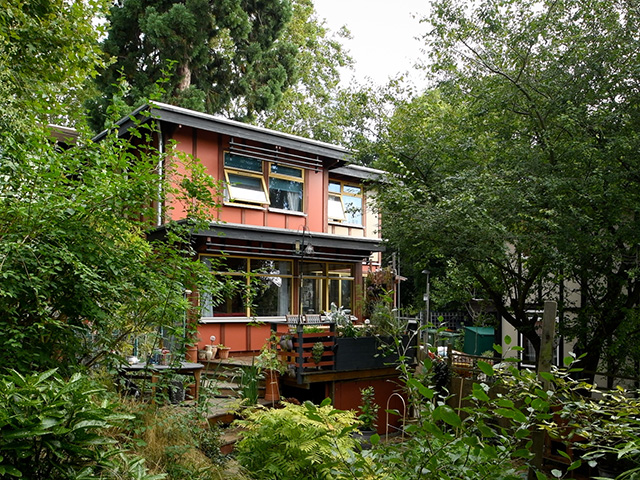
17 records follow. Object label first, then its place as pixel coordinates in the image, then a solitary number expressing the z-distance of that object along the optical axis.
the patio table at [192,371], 5.90
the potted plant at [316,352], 9.06
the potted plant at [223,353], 12.11
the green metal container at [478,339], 19.75
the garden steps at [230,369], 8.30
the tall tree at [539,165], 7.07
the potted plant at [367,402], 7.85
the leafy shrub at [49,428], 2.18
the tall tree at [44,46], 5.59
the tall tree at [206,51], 17.95
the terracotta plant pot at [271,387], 8.55
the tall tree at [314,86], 25.23
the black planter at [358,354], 9.41
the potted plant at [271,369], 8.40
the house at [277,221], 12.80
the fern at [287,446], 3.41
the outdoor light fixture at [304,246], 13.19
